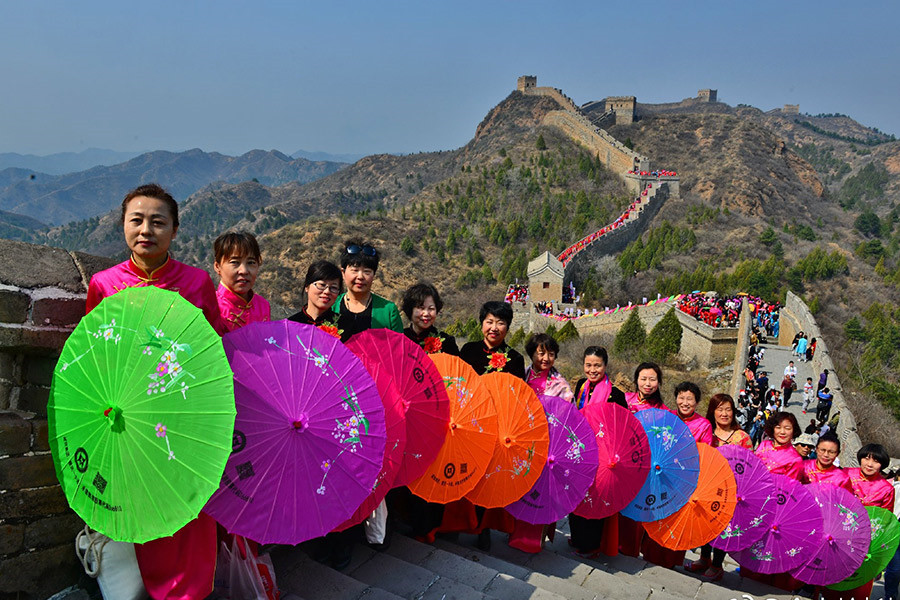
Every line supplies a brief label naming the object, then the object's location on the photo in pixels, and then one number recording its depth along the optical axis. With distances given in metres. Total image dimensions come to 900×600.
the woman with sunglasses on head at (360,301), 3.69
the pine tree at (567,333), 21.48
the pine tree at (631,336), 20.52
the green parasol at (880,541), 4.48
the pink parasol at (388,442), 2.88
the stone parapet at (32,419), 2.41
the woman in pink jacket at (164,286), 2.38
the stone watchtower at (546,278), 25.52
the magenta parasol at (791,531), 4.19
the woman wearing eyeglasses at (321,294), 3.61
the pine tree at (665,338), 20.02
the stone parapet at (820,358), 10.27
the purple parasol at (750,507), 4.21
